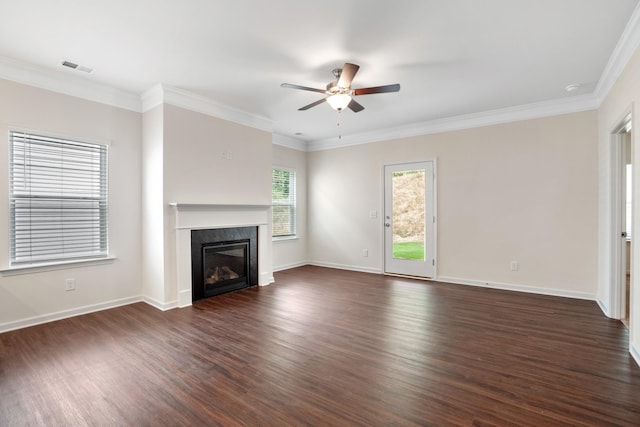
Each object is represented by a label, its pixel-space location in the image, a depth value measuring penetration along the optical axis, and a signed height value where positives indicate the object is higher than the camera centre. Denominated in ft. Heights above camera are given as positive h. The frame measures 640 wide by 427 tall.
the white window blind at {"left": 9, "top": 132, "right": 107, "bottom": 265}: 10.63 +0.49
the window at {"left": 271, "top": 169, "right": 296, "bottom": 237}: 20.53 +0.63
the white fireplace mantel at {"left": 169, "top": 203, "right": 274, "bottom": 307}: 13.05 -0.60
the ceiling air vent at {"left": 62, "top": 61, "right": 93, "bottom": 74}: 10.47 +5.04
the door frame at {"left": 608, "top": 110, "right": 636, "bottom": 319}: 11.10 -0.79
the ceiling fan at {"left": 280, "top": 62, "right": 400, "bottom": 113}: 9.75 +4.05
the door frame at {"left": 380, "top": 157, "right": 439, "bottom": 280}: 17.47 +0.11
